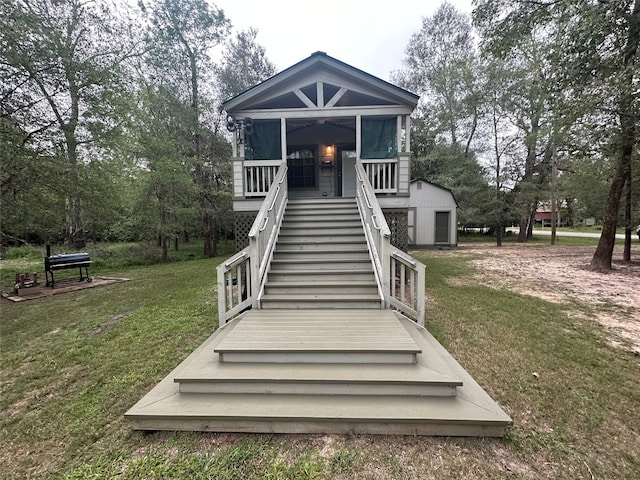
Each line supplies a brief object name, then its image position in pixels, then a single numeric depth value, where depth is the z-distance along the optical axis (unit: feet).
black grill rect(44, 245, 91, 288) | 25.58
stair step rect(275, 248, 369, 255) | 17.19
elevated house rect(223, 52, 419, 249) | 21.81
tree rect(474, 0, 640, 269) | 21.47
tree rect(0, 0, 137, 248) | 20.02
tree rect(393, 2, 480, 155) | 62.08
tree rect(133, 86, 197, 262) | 40.27
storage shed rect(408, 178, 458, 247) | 51.62
